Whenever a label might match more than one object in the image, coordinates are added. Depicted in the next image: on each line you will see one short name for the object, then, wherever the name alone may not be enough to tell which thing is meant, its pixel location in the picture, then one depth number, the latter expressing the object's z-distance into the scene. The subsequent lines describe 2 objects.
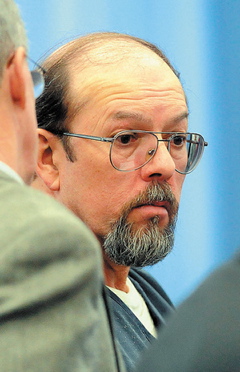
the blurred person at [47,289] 2.68
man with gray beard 3.31
